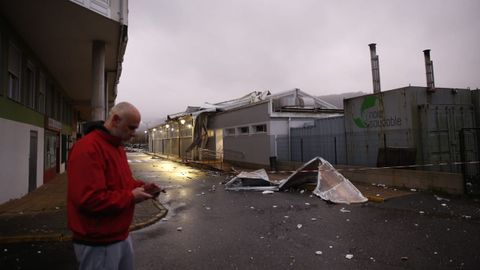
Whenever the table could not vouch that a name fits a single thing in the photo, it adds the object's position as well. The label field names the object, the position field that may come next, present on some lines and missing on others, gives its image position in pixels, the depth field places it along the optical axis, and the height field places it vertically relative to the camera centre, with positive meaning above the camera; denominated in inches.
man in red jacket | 78.5 -11.1
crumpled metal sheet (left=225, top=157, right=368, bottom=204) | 393.7 -52.9
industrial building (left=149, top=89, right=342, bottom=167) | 791.7 +63.1
